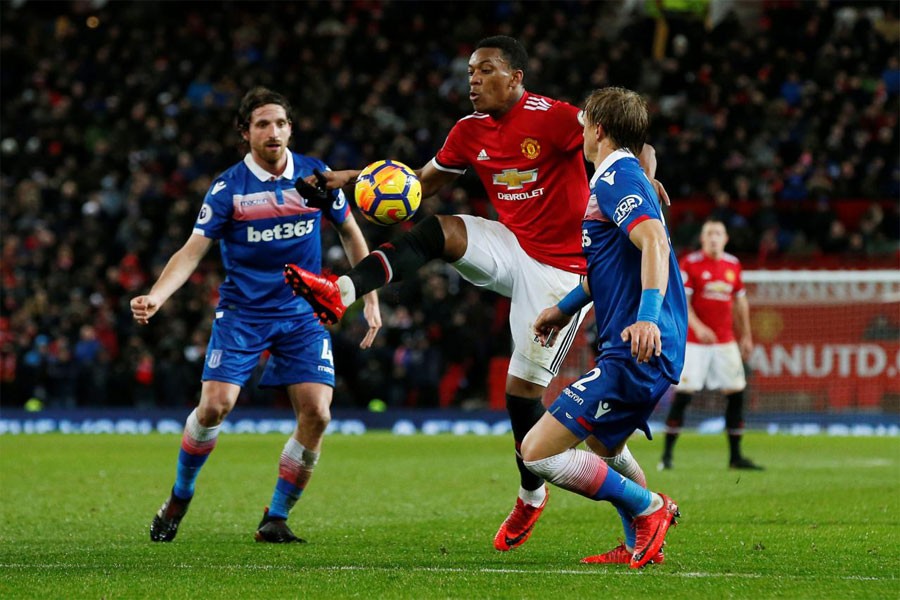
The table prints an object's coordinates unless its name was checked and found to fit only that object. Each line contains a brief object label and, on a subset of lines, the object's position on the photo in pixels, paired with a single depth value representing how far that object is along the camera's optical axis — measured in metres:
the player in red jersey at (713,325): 28.16
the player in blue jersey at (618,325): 12.16
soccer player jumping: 14.73
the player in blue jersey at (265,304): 16.14
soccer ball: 14.02
